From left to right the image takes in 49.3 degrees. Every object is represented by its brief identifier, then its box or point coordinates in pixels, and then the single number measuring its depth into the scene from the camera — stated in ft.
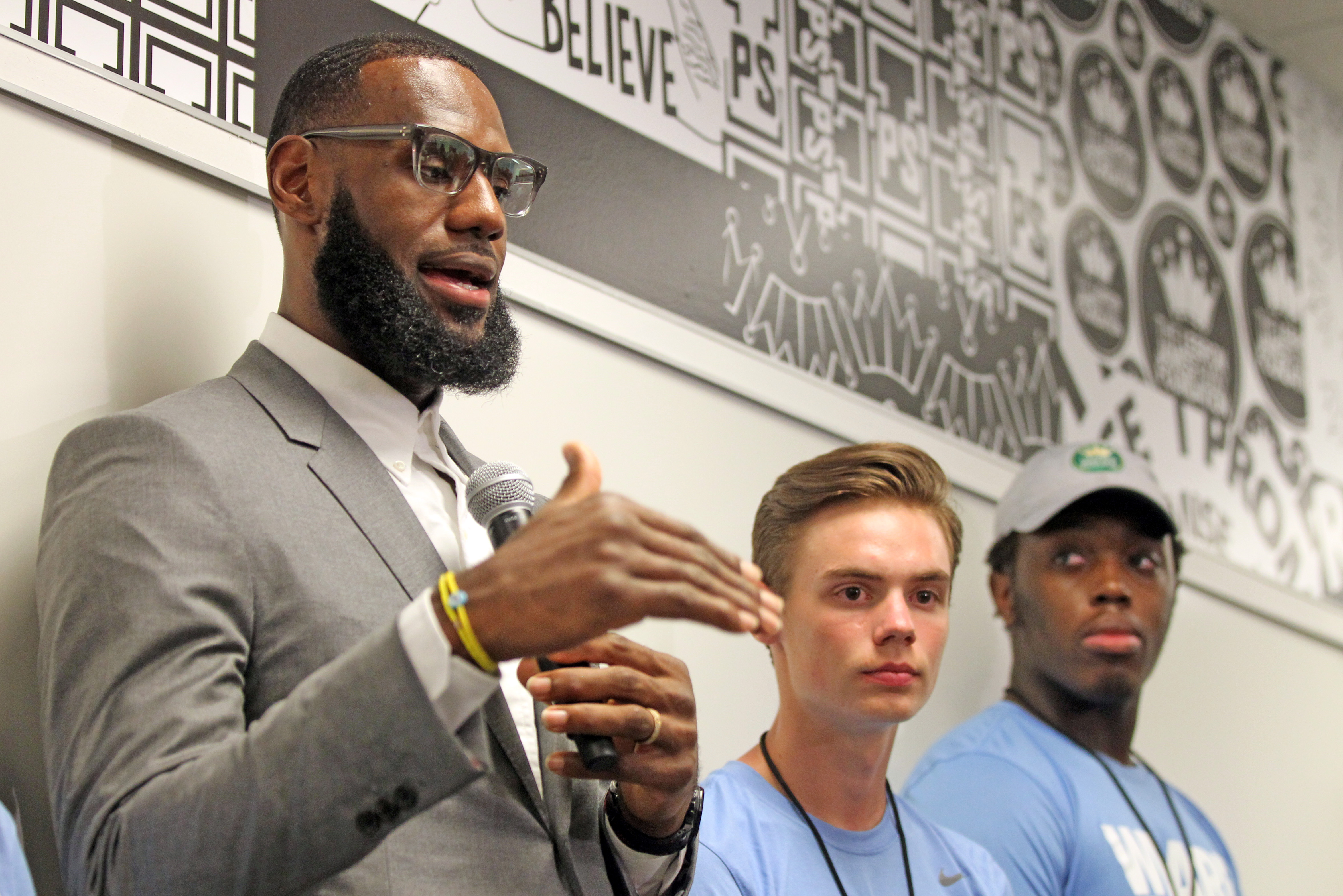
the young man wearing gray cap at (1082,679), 7.99
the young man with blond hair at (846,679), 6.16
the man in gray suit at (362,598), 3.54
